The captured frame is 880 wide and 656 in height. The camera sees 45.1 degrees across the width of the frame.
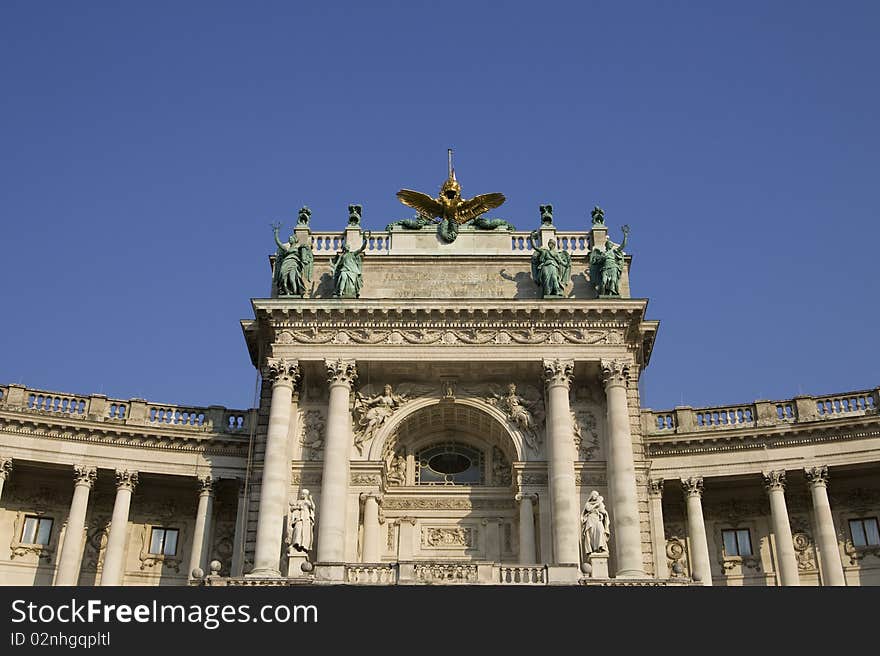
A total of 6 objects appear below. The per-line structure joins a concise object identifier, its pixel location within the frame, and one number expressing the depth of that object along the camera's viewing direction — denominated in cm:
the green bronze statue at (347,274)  3950
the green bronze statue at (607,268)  3912
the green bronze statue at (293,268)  3969
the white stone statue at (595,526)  3428
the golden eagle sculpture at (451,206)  4369
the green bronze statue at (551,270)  3919
